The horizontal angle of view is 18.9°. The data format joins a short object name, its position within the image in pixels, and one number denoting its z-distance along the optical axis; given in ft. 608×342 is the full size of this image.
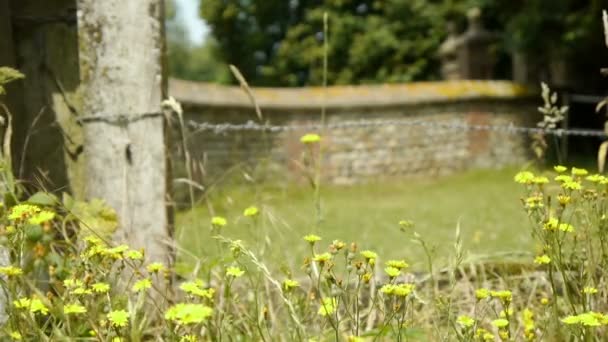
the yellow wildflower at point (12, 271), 6.42
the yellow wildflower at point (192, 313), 4.99
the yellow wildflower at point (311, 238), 6.65
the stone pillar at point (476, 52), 45.00
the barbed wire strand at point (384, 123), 8.10
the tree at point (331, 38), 51.80
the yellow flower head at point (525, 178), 6.89
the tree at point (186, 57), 161.40
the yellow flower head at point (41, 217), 6.59
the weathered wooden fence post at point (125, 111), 7.92
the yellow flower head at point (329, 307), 6.57
